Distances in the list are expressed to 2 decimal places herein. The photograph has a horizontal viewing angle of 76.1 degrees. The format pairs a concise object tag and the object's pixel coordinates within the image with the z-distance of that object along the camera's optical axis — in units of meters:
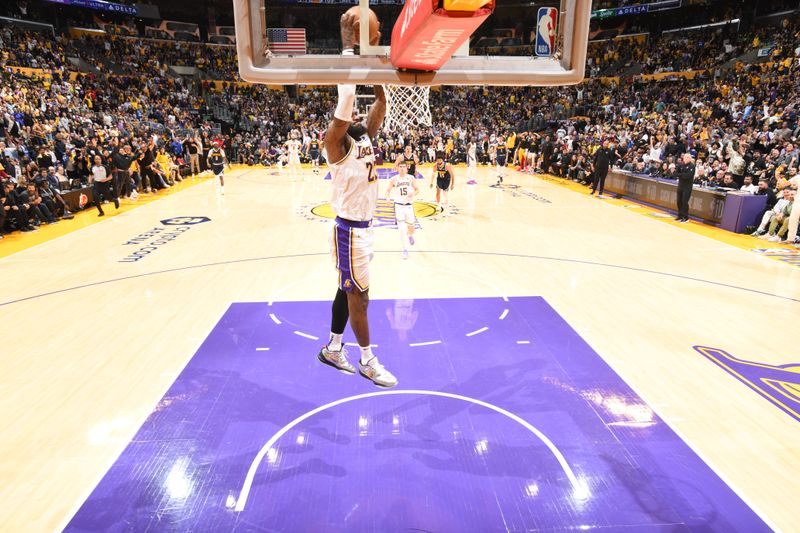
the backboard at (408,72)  3.48
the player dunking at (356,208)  3.87
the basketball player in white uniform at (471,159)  18.34
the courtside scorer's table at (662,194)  12.68
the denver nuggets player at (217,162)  16.38
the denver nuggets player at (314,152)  23.50
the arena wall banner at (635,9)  28.75
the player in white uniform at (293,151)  21.30
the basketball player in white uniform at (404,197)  9.29
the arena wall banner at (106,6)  28.64
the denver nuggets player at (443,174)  12.48
